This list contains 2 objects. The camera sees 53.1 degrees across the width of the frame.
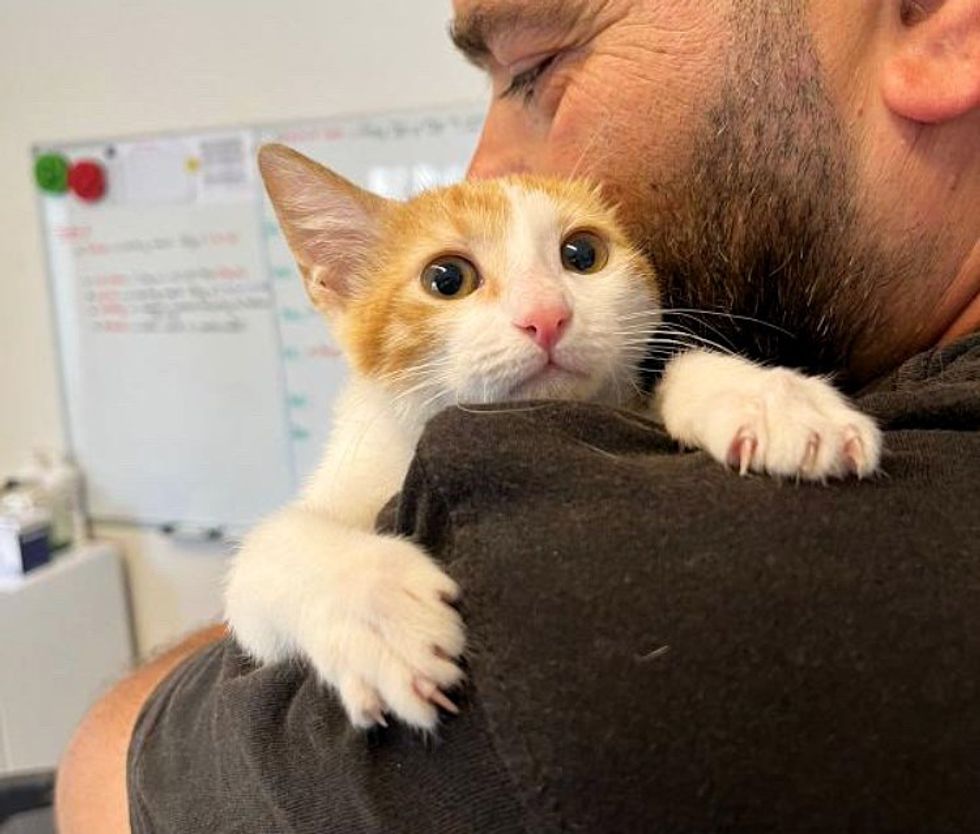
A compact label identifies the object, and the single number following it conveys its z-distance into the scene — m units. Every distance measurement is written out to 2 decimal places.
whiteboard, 2.34
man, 0.51
